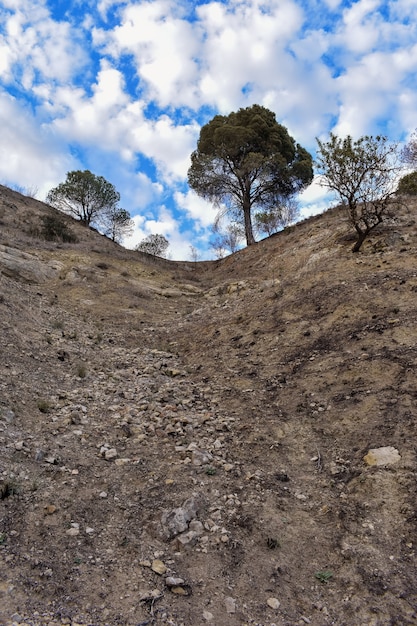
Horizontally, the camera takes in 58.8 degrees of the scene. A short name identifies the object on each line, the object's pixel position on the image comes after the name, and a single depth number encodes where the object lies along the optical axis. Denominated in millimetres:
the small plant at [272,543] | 3889
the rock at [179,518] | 3994
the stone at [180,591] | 3283
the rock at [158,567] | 3487
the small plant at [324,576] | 3541
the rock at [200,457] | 5211
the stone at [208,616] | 3074
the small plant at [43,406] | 6004
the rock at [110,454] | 5152
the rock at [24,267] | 13272
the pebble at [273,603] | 3243
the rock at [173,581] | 3352
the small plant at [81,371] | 7762
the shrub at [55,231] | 21303
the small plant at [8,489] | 3988
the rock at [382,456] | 4770
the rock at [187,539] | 3852
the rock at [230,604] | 3176
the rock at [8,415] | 5371
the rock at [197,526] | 4030
